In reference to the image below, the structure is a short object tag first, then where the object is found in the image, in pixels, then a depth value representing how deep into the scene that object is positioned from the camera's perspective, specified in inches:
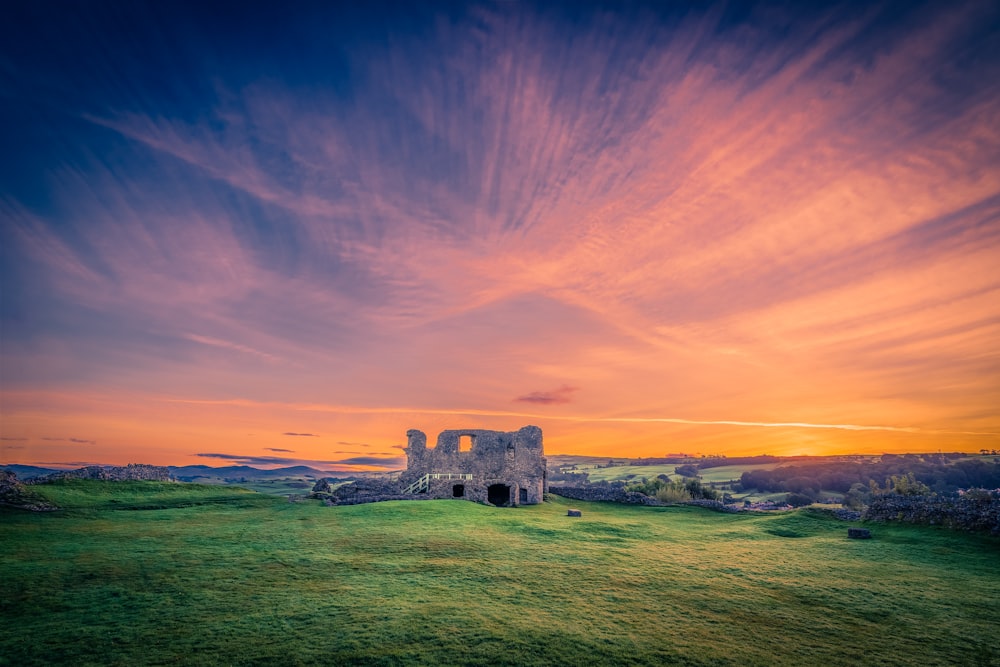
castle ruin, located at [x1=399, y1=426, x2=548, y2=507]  1413.6
